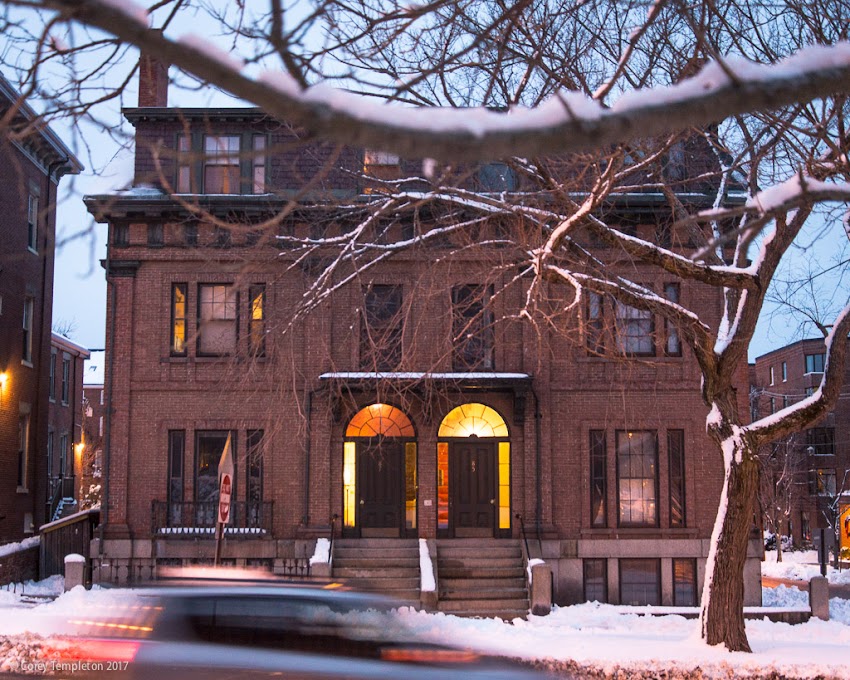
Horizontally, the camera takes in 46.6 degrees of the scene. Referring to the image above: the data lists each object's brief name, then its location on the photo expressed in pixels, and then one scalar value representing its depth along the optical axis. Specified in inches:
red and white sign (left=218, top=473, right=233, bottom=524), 614.5
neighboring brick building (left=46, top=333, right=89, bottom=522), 1478.8
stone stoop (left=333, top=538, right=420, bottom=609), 898.1
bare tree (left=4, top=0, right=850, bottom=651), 177.6
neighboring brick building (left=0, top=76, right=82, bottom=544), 1196.5
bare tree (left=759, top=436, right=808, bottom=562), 1967.8
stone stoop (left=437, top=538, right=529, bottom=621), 867.6
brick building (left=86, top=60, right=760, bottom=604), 952.3
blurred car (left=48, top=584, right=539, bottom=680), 305.4
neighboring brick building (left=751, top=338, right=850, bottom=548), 2225.6
